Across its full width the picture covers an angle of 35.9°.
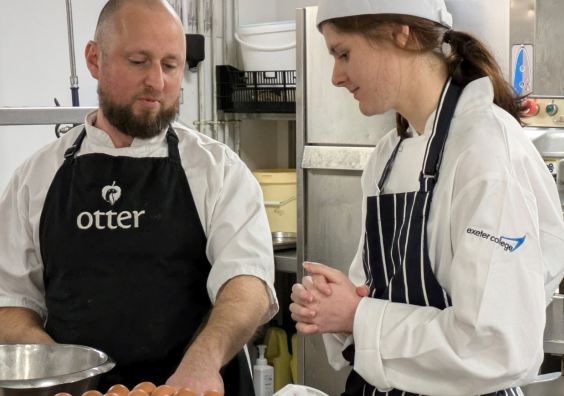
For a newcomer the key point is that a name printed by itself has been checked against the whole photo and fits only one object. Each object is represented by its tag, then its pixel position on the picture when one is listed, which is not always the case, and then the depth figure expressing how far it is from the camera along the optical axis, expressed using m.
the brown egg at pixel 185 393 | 1.50
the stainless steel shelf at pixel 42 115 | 2.55
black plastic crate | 4.19
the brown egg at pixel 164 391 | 1.51
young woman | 1.46
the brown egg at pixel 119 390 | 1.53
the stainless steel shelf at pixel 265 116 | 4.27
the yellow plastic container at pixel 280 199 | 4.18
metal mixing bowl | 1.71
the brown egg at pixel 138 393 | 1.49
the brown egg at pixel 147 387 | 1.54
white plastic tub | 4.12
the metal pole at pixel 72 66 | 3.06
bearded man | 2.00
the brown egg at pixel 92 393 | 1.48
